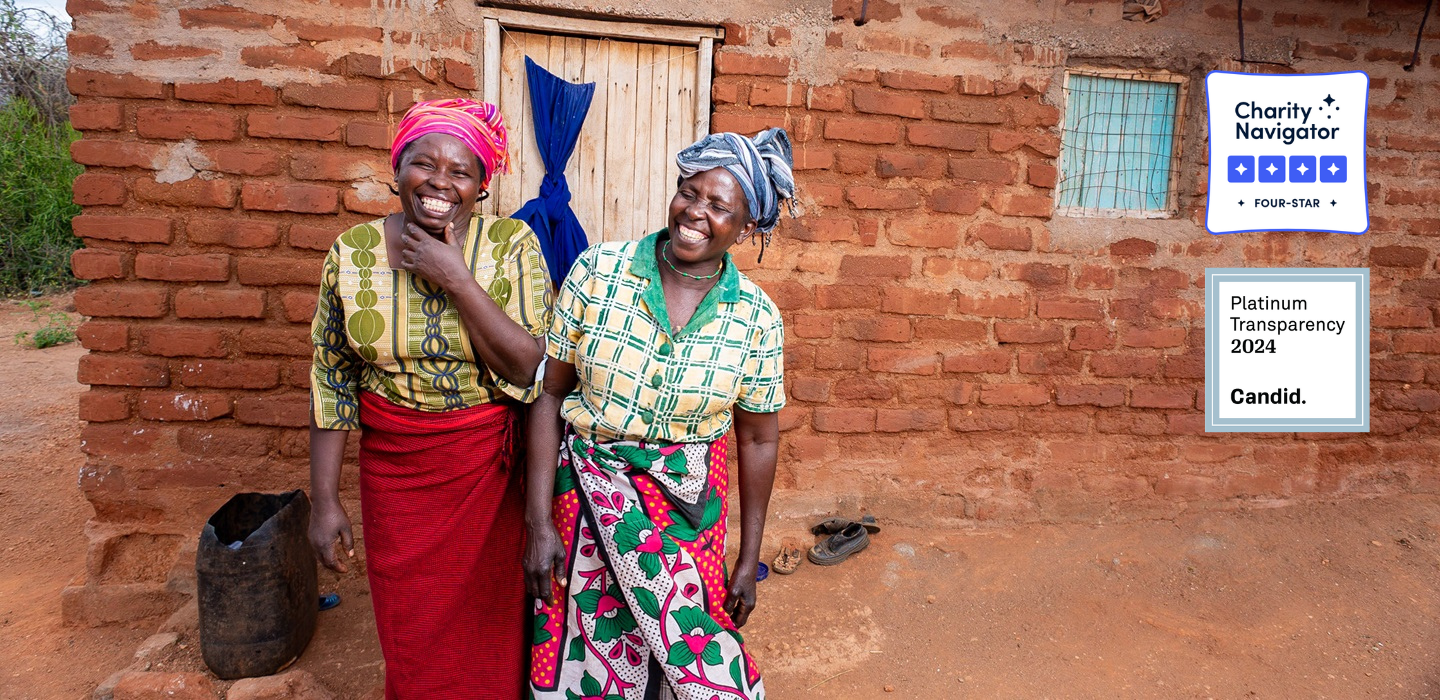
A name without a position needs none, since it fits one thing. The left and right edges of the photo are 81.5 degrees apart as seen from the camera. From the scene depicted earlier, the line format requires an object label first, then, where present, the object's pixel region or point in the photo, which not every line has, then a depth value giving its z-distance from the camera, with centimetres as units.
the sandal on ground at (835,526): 360
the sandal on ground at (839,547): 348
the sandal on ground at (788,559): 346
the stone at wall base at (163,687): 255
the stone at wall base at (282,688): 252
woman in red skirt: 198
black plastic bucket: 265
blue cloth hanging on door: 319
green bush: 897
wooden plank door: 325
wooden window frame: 366
